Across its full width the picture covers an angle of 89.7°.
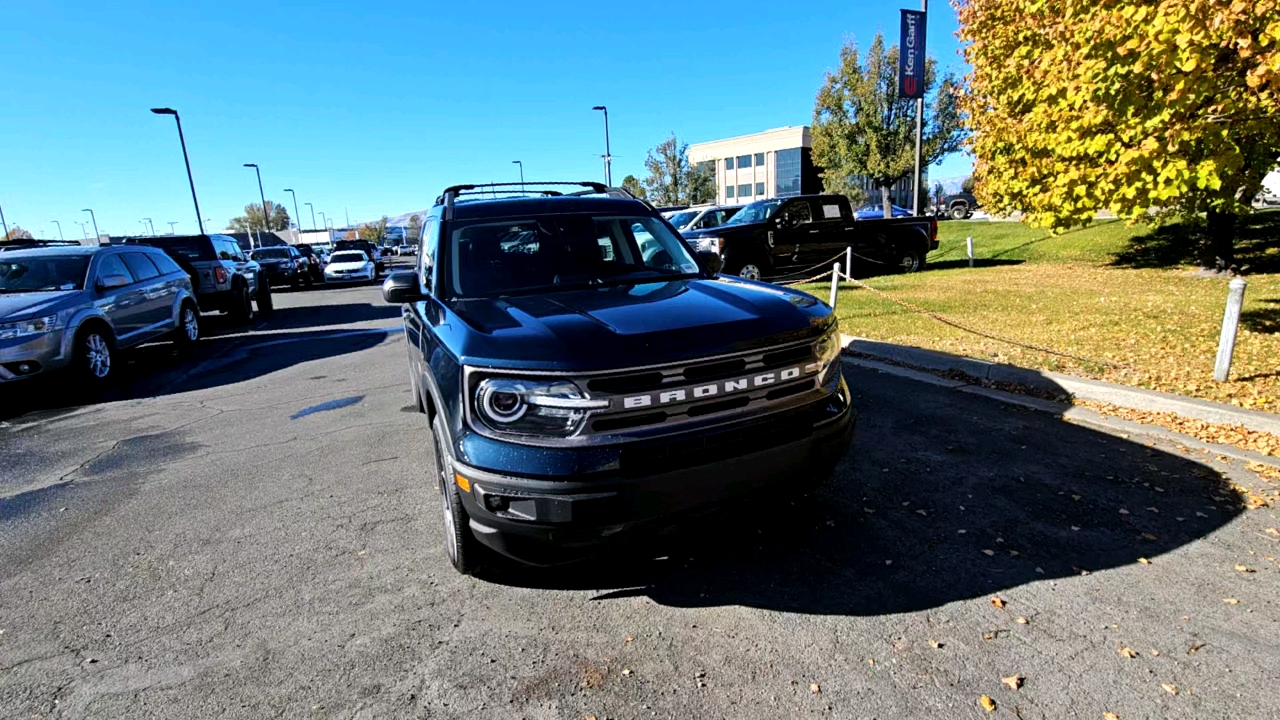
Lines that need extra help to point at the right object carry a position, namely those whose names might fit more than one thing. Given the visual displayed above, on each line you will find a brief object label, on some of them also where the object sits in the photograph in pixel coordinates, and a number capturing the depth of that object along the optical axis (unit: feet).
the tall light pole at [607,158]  115.29
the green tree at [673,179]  158.71
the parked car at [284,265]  72.13
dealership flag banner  59.06
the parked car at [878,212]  109.34
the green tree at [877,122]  94.22
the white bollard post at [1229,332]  16.56
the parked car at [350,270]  77.77
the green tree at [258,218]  402.72
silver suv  22.34
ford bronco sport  7.91
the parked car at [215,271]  41.68
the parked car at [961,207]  125.80
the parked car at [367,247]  104.53
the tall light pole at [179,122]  89.51
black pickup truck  41.73
